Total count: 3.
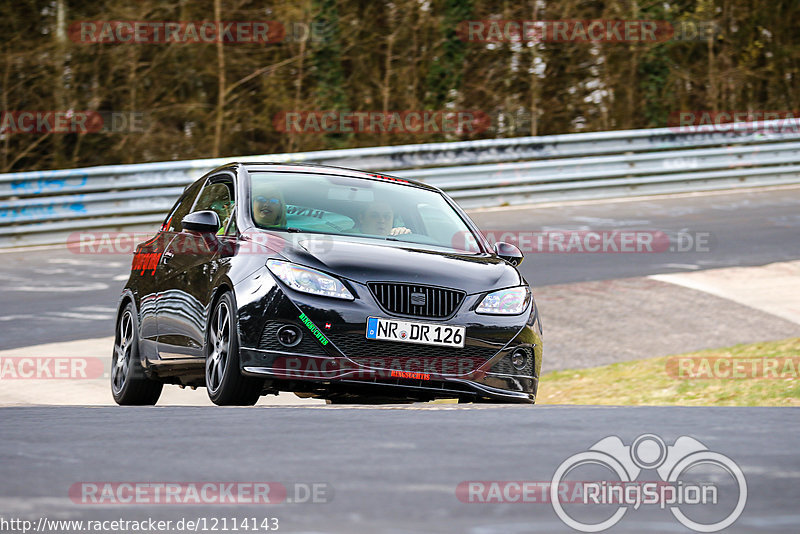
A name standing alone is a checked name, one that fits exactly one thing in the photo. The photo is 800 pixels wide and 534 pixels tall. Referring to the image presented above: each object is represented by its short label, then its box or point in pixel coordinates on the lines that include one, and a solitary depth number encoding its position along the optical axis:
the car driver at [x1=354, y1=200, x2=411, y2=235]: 15.98
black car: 13.95
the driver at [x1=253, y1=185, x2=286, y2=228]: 15.51
